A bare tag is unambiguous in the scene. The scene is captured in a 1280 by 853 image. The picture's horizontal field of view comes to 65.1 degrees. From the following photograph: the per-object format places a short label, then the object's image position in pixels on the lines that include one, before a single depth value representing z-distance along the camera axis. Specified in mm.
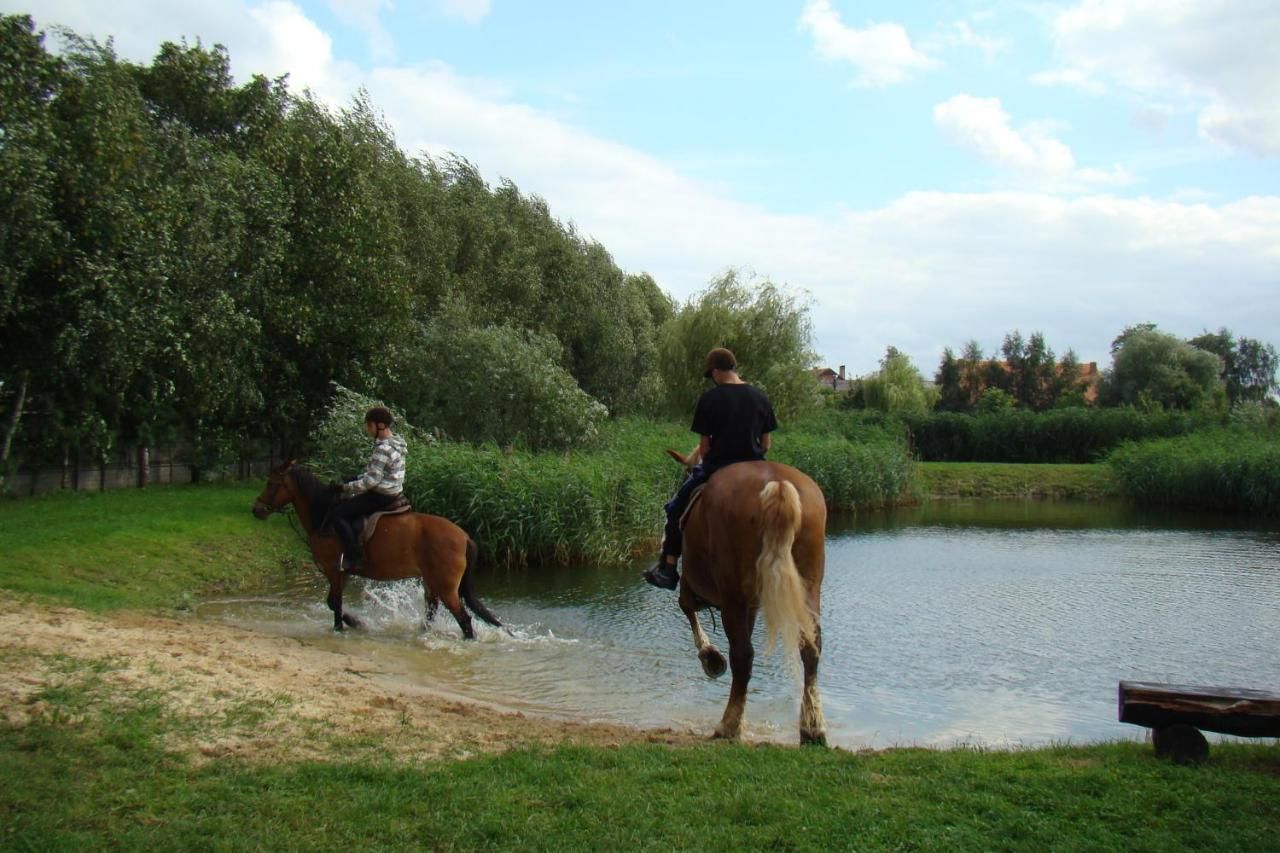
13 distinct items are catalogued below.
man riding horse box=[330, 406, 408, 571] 11648
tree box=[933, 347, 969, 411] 77875
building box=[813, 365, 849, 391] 111362
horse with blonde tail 6879
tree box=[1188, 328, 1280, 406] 82000
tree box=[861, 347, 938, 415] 62938
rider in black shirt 7801
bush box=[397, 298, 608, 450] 24188
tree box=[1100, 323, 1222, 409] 67812
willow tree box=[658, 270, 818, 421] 40000
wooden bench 5980
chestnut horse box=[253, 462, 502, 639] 11992
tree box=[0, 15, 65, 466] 16891
